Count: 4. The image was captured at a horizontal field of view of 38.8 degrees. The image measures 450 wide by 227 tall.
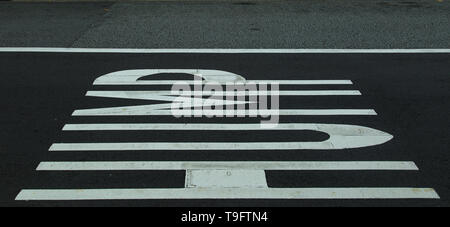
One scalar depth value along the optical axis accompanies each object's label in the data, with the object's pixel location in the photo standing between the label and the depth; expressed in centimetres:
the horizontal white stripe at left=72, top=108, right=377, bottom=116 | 823
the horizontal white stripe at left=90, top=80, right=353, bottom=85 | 950
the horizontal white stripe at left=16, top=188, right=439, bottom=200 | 598
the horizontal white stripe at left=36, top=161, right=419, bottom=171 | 661
